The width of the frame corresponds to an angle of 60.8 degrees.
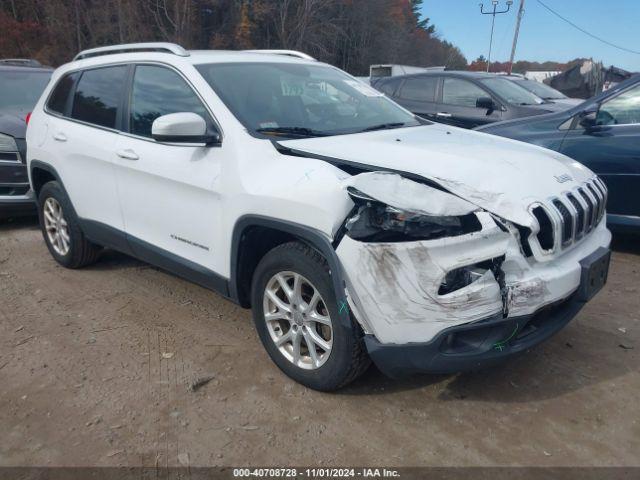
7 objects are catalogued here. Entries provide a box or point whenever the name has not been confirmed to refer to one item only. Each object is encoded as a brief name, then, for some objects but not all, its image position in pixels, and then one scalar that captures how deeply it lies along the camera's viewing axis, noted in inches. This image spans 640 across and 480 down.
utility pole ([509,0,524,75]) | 1277.3
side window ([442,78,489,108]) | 326.3
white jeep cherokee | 94.6
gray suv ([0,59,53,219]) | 240.1
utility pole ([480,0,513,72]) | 1622.8
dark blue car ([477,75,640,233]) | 183.2
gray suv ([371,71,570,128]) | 311.1
